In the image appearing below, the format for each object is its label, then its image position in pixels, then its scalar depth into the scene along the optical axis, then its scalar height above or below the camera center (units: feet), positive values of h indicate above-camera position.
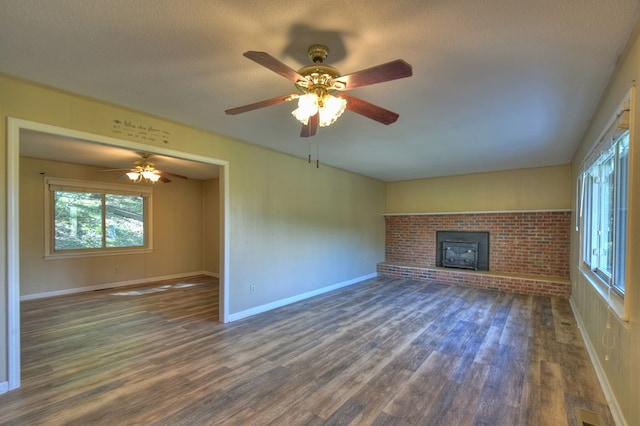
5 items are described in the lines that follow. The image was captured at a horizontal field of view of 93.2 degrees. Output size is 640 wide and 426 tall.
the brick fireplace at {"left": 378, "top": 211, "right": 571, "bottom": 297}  18.51 -2.61
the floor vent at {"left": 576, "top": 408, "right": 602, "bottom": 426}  6.58 -4.56
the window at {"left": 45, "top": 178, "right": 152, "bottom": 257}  17.95 -0.49
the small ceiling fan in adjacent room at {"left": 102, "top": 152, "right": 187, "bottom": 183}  16.53 +2.18
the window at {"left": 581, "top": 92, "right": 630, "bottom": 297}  7.19 +0.20
